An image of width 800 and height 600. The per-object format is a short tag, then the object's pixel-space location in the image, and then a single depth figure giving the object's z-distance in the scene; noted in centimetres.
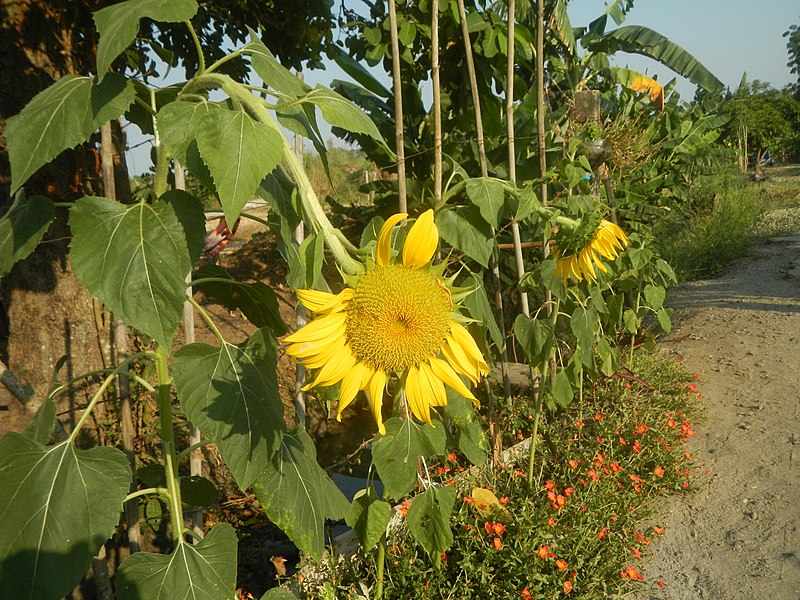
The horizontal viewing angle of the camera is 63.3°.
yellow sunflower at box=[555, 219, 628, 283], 190
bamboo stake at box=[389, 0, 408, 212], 233
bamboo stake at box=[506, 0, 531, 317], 265
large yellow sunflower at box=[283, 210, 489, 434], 95
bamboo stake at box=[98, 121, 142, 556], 182
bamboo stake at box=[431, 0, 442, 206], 242
